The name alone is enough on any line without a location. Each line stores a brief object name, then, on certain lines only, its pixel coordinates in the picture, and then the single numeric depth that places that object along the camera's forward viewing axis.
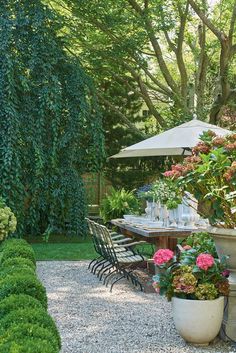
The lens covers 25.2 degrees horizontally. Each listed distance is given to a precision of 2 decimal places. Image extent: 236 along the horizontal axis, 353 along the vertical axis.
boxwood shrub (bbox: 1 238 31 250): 6.40
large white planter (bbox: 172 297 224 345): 4.02
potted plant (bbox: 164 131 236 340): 4.22
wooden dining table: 6.06
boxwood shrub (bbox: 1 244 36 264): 5.64
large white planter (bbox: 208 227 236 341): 4.21
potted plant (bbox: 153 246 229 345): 4.03
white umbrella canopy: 7.46
